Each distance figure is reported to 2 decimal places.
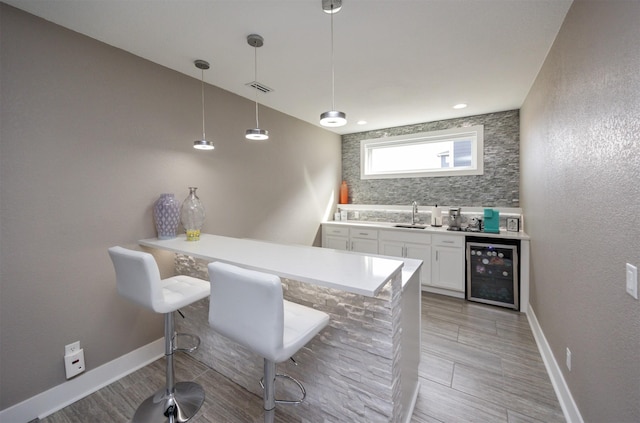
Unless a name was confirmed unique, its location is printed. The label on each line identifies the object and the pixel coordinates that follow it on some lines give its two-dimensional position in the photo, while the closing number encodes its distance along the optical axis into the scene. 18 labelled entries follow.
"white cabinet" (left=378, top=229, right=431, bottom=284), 3.67
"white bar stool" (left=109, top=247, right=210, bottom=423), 1.49
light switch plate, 0.98
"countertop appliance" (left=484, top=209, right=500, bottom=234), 3.36
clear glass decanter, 2.41
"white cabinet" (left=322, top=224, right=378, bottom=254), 4.11
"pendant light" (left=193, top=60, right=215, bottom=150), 2.22
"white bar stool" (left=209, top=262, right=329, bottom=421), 1.08
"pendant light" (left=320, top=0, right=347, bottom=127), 1.57
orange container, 5.01
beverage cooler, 3.12
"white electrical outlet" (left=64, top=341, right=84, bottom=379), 1.83
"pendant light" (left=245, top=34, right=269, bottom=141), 1.92
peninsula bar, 1.31
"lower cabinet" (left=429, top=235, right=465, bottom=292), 3.44
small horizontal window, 3.95
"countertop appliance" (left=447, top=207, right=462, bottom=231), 3.72
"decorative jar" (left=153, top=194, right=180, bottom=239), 2.25
